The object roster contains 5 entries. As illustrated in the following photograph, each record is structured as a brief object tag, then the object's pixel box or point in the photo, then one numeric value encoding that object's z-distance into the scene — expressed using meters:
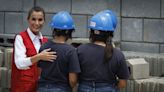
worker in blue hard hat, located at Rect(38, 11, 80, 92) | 4.36
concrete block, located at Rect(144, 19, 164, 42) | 8.29
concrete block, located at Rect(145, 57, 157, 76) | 7.52
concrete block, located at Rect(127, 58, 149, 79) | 6.91
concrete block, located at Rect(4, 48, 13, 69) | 7.49
